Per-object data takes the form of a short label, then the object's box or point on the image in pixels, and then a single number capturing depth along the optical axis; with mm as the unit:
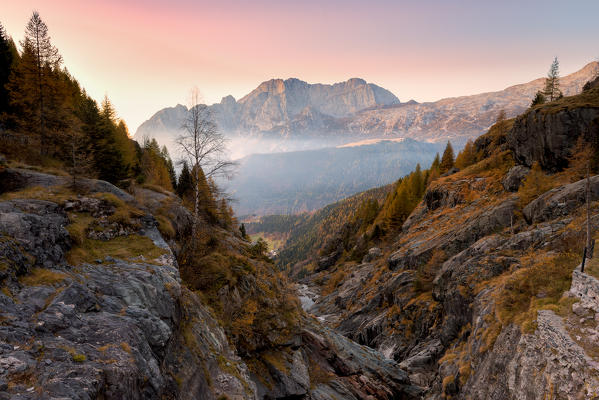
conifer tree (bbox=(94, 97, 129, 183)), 27984
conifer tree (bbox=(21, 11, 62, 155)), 25609
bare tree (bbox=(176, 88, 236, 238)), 18734
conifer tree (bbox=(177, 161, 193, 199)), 45675
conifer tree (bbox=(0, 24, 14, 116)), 26766
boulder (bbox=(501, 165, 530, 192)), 36906
